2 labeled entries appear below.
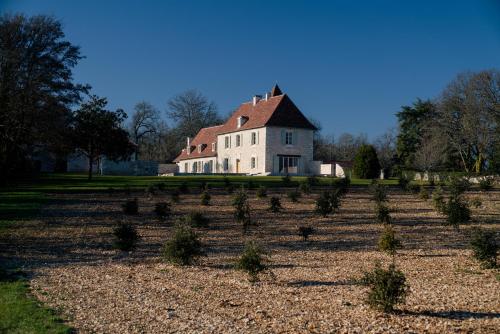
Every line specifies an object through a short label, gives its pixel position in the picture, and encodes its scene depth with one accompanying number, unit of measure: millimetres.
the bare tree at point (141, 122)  80000
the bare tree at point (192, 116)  75938
